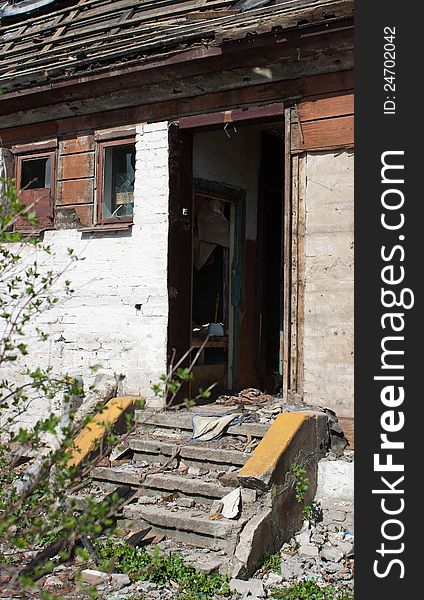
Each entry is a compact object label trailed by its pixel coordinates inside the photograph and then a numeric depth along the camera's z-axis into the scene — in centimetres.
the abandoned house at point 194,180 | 780
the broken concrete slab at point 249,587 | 588
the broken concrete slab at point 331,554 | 653
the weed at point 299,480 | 695
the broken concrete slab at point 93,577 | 604
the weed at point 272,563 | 632
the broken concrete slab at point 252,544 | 614
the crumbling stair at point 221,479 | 648
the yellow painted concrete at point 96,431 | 774
